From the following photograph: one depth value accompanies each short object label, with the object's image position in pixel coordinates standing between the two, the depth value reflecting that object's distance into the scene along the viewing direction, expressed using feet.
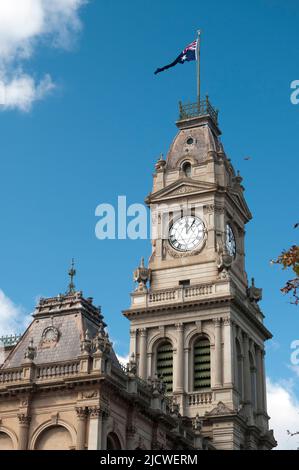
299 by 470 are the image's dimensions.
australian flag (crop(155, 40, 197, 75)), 274.16
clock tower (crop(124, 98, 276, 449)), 233.35
